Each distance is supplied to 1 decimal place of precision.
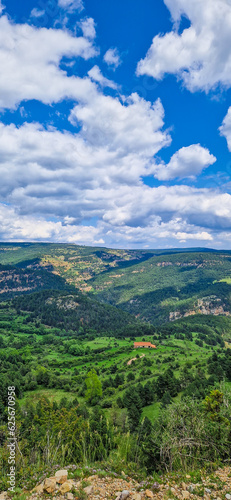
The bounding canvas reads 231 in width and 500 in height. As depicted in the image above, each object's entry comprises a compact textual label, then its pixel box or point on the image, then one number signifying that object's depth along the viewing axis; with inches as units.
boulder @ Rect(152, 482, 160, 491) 536.6
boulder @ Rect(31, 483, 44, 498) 503.2
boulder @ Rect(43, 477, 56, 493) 499.5
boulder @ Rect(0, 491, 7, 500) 508.4
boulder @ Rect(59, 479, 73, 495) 493.6
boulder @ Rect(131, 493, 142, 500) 489.2
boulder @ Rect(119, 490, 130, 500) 486.4
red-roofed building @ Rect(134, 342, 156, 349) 6339.6
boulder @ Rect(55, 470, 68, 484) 529.0
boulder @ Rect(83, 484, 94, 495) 500.1
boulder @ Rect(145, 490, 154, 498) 507.5
